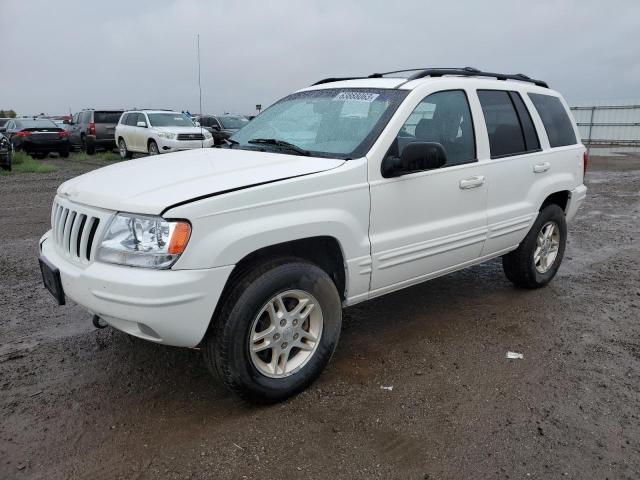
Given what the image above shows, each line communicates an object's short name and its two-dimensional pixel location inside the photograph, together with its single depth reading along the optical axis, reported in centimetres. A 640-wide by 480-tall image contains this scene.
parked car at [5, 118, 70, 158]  1948
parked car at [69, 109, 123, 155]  2053
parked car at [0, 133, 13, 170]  1506
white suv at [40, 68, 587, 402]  268
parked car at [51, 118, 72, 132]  2344
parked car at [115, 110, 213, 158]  1644
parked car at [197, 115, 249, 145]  2009
